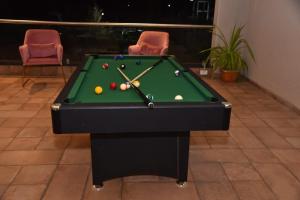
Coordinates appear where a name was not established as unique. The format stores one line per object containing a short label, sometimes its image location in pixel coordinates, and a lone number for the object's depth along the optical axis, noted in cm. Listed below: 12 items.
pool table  192
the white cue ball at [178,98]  216
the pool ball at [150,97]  208
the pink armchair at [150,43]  555
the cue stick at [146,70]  288
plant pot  579
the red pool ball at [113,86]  247
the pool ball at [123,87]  242
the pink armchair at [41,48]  516
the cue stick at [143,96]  193
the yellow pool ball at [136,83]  254
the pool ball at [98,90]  232
